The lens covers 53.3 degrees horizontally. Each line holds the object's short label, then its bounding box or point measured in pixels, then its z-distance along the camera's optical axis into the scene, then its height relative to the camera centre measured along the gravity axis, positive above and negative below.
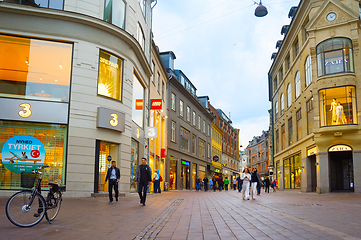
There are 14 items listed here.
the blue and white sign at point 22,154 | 15.65 +0.68
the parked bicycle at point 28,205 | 6.91 -0.71
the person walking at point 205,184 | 41.38 -1.38
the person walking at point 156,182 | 26.31 -0.79
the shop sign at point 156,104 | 26.01 +4.89
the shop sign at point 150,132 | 24.50 +2.66
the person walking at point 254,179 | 20.28 -0.35
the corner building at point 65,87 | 16.28 +3.94
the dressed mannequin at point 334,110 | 26.69 +4.73
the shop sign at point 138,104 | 22.81 +4.24
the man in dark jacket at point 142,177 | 13.59 -0.23
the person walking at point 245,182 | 18.61 -0.49
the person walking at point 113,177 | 14.43 -0.26
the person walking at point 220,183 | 42.69 -1.27
